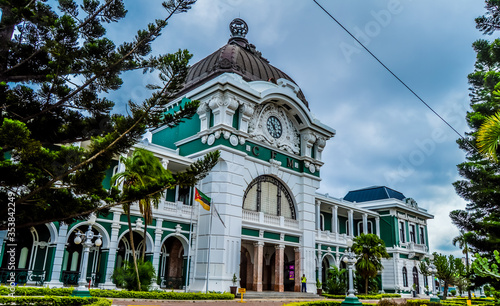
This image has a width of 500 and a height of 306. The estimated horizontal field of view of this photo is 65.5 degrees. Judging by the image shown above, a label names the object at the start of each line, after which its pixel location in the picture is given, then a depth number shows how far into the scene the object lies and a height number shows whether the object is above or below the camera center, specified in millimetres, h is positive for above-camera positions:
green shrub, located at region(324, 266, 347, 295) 28070 -1080
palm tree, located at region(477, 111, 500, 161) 11016 +3743
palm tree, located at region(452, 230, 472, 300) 20641 +2035
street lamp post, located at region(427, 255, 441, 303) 18625 -113
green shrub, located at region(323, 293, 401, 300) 26256 -1981
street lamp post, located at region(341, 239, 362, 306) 13633 -404
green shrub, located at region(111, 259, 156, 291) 18016 -732
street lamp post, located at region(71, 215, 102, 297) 12242 -38
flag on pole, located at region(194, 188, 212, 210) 20453 +3221
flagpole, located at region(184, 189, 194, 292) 21939 +436
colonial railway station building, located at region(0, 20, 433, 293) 20312 +3643
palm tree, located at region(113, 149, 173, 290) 18016 +4060
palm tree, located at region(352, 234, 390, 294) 26750 +938
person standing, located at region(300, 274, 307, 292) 25444 -1060
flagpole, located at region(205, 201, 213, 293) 20878 +1077
